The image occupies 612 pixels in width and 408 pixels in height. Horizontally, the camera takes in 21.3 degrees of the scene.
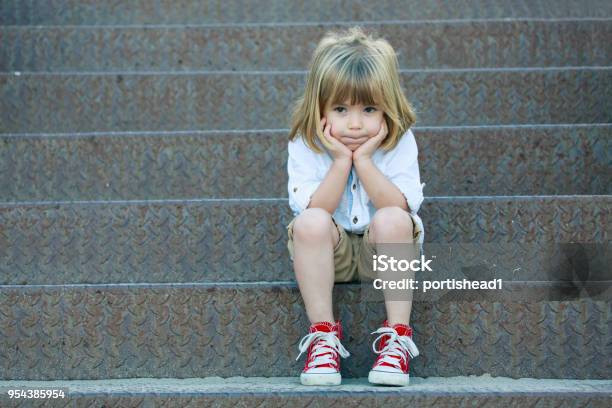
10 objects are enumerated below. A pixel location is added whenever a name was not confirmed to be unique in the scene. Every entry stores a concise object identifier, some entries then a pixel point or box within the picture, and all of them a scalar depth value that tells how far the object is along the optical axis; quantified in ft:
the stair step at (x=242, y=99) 16.57
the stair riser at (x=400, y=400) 10.97
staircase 12.21
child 11.92
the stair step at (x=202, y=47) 18.15
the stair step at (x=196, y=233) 13.62
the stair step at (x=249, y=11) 19.94
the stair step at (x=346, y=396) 10.98
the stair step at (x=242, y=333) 12.21
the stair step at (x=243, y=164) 15.17
